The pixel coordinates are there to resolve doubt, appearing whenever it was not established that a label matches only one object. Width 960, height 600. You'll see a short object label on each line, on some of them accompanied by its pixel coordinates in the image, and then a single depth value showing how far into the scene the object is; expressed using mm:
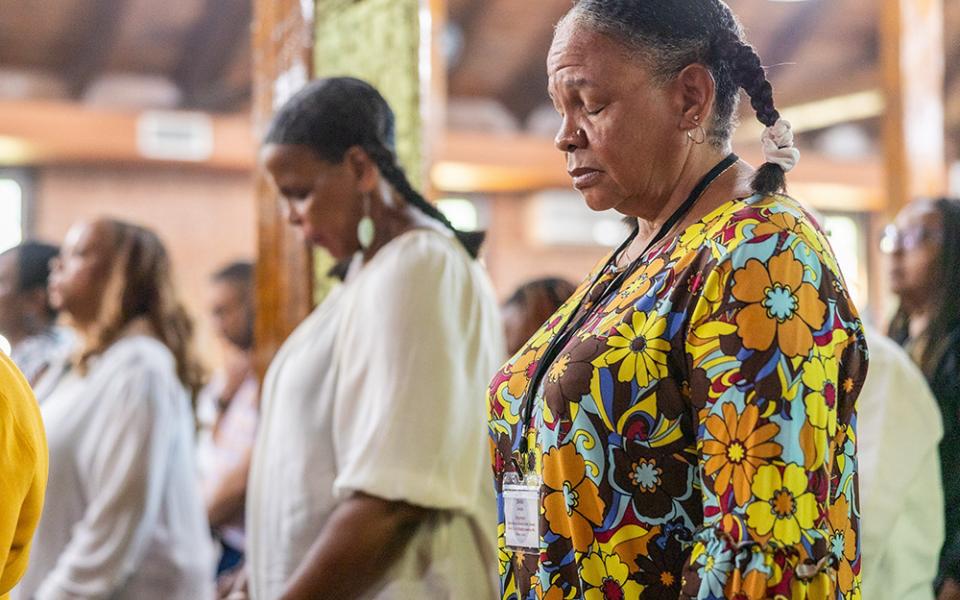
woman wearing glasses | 2264
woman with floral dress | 983
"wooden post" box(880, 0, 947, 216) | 4672
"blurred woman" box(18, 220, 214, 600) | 2424
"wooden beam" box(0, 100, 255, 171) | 7305
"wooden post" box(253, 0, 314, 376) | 2586
